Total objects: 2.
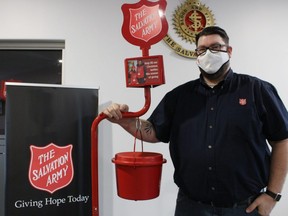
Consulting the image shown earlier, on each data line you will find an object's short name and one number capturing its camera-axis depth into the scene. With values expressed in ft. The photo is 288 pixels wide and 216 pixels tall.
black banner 5.79
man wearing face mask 4.32
